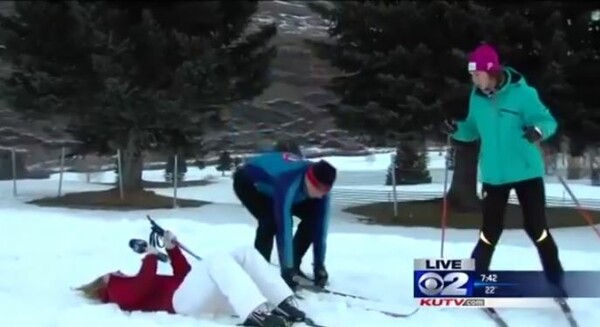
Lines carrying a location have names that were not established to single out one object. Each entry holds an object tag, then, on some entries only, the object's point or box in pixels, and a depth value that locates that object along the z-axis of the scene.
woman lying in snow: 4.35
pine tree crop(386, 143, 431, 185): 17.98
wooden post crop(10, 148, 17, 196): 16.03
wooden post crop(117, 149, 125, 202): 14.42
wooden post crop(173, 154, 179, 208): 14.02
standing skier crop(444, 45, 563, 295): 5.03
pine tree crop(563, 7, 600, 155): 11.26
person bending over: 5.22
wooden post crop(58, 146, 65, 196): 15.63
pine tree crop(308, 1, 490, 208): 11.15
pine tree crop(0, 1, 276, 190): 13.29
